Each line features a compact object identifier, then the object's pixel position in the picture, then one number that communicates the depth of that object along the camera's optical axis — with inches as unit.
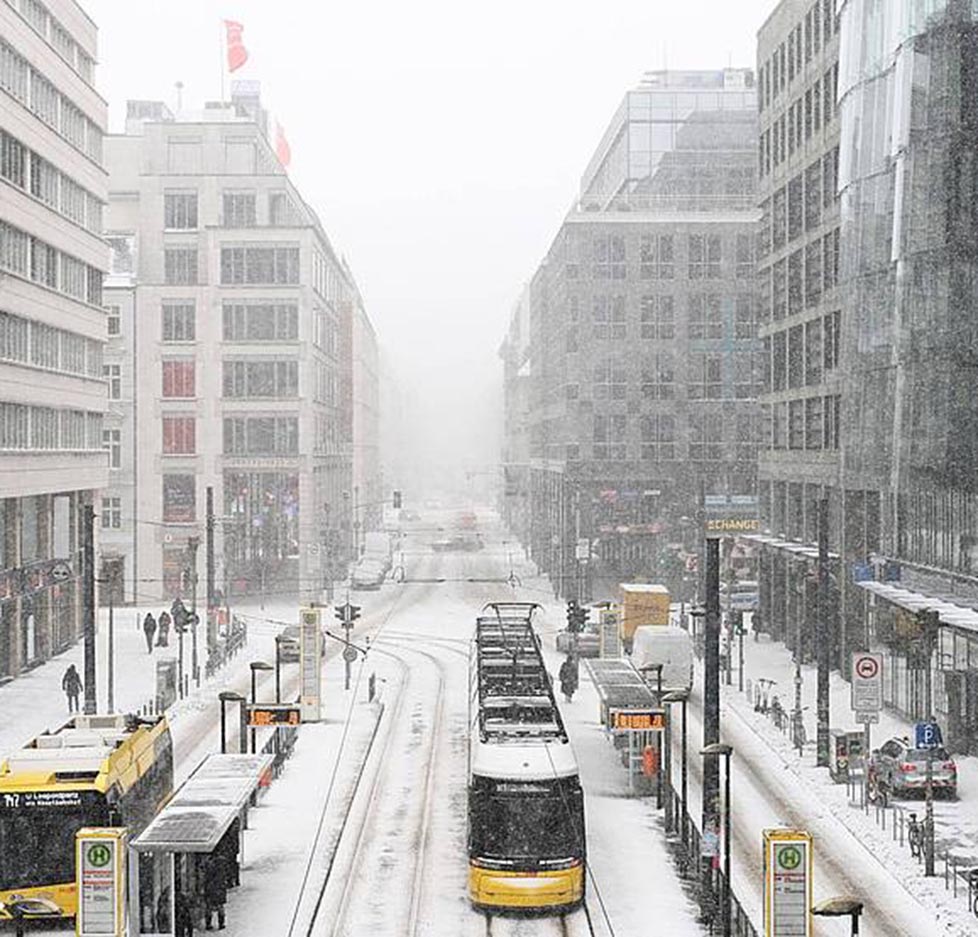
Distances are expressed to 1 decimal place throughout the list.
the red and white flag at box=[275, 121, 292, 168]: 5221.5
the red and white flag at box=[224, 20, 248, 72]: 4222.4
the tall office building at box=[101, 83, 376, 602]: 3814.0
